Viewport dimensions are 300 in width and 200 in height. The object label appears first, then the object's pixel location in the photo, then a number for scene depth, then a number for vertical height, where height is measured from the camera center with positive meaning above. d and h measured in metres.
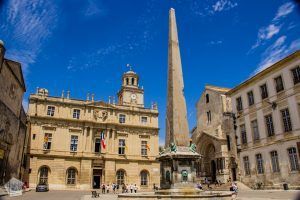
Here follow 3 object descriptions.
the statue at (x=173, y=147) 10.96 +1.19
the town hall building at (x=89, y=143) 34.75 +4.88
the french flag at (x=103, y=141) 35.53 +4.84
